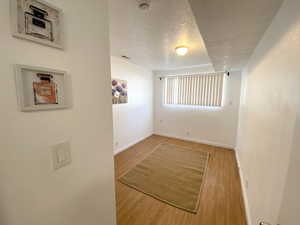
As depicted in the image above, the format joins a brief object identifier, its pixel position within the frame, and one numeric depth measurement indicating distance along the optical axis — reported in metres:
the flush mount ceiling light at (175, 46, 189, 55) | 2.18
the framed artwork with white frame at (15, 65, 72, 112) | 0.52
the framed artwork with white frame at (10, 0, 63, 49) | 0.49
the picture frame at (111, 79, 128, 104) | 2.97
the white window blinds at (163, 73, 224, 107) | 3.61
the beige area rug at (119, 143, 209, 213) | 1.88
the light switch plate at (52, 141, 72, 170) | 0.65
